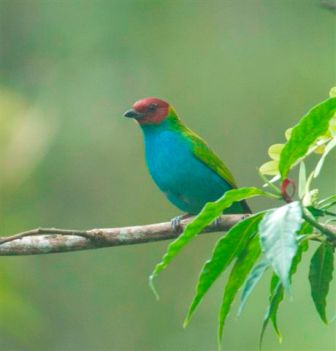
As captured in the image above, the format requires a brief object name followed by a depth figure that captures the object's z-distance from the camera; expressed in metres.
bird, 11.12
